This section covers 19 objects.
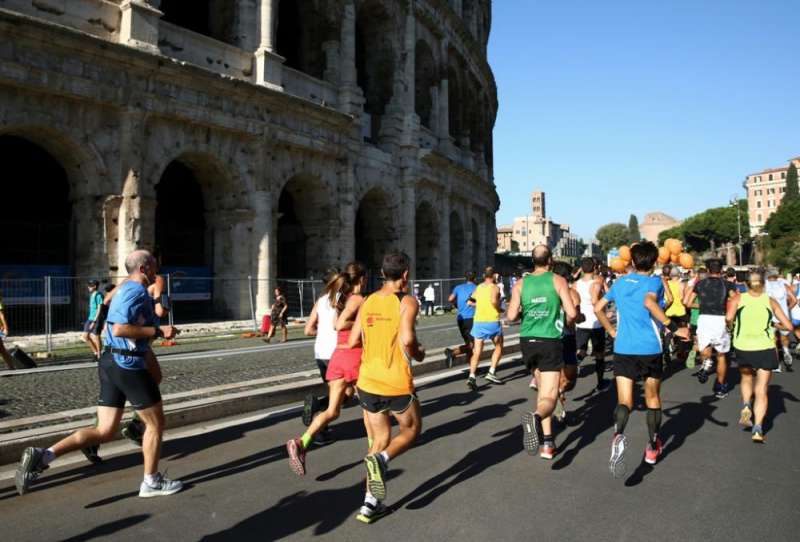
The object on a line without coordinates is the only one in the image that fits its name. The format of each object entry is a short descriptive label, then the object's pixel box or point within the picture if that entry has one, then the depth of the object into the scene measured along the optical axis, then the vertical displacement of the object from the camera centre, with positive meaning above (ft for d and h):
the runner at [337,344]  16.28 -2.17
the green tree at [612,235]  516.32 +35.33
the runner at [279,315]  49.60 -3.07
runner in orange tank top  13.57 -2.21
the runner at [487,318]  30.30 -2.16
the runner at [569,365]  24.14 -3.82
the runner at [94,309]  34.55 -1.69
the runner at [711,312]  30.19 -2.00
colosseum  46.24 +13.84
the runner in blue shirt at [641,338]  16.84 -1.85
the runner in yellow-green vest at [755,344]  19.84 -2.46
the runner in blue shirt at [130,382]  14.10 -2.45
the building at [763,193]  419.54 +58.11
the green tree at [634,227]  565.45 +46.87
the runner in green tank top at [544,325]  17.49 -1.52
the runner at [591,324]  29.35 -2.57
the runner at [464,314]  33.91 -2.18
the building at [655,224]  595.88 +51.38
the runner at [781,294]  37.24 -1.33
